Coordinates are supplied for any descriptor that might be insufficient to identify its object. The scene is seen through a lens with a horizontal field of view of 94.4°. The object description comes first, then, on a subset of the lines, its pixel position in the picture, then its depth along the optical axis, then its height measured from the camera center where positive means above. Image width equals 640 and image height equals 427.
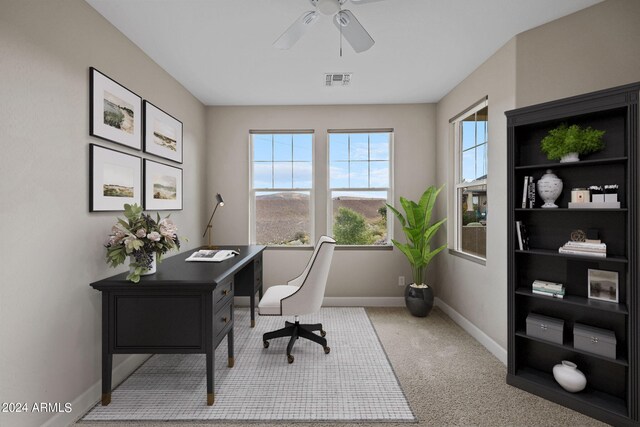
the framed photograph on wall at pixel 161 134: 2.62 +0.79
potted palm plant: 3.47 -0.33
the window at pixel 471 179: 3.01 +0.39
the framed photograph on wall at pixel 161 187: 2.62 +0.28
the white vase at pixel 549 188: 2.06 +0.19
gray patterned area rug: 1.91 -1.27
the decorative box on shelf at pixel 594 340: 1.85 -0.80
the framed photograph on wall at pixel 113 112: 2.00 +0.77
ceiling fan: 1.67 +1.15
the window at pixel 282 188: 4.03 +0.38
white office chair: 2.48 -0.70
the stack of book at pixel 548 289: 2.05 -0.52
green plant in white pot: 1.92 +0.48
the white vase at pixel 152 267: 2.03 -0.36
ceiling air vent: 3.04 +1.44
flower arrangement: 1.92 -0.17
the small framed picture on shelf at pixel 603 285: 1.92 -0.46
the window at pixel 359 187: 4.03 +0.39
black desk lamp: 3.28 +0.15
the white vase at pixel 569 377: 1.94 -1.07
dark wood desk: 1.88 -0.65
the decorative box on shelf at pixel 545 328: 2.04 -0.79
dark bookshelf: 1.77 -0.29
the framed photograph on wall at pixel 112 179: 2.00 +0.27
